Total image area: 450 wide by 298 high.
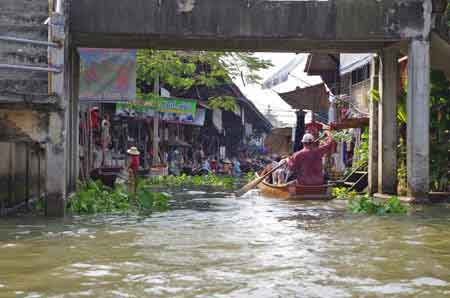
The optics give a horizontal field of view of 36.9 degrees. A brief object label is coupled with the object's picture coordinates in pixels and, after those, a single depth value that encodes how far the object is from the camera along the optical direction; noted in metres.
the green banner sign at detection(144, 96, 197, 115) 31.23
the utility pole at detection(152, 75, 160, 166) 27.17
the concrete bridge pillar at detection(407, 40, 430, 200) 11.76
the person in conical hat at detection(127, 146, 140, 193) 15.10
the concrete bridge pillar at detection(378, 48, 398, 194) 13.67
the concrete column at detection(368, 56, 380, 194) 14.16
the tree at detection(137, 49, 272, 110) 18.27
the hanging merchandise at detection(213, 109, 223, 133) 38.03
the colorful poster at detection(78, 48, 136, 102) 16.20
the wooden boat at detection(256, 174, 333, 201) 13.86
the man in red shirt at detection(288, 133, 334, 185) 13.91
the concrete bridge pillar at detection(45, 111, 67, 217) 9.68
